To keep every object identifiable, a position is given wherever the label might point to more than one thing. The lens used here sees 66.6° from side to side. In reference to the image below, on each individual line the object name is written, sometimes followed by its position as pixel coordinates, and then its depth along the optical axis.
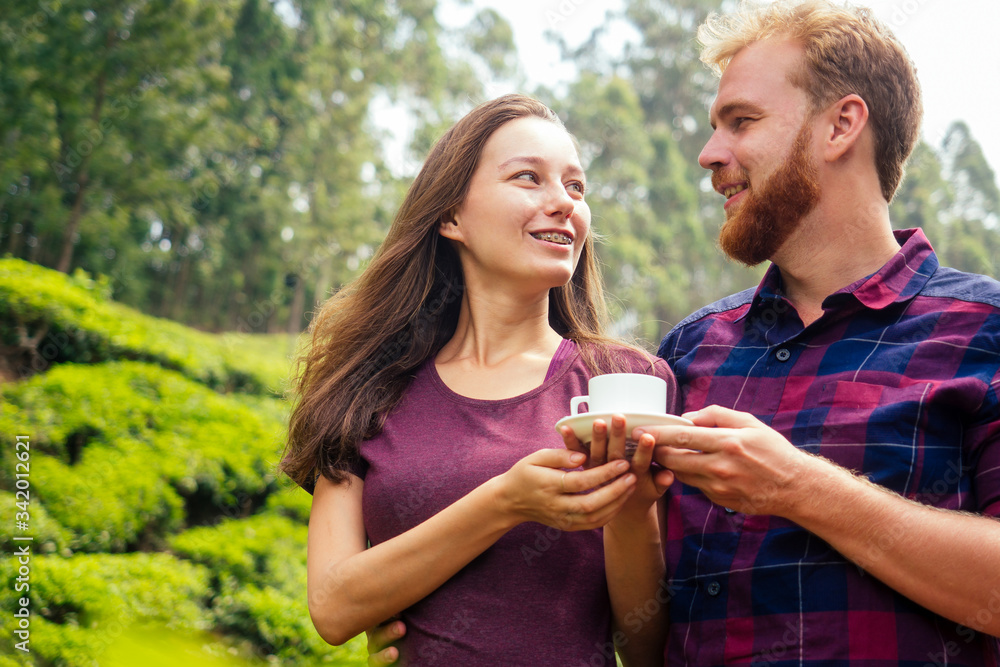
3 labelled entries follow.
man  1.63
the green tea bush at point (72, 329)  6.30
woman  1.87
